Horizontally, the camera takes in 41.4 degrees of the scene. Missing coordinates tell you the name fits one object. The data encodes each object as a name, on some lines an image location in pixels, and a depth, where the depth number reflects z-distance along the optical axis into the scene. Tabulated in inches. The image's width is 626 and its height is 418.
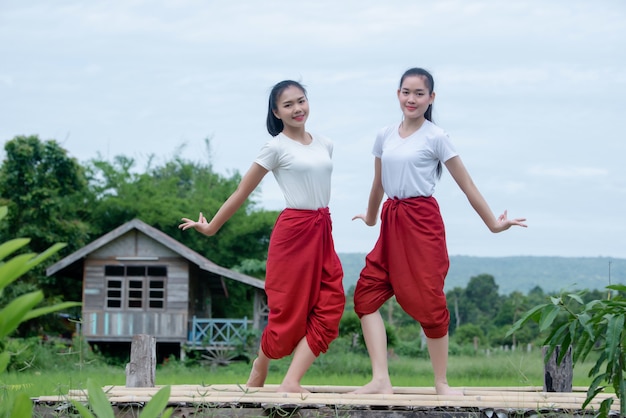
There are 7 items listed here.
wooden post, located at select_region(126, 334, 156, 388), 211.6
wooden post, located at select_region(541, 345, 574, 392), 217.6
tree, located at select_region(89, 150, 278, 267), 887.1
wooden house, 746.8
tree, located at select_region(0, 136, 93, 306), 781.3
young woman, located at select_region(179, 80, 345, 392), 188.9
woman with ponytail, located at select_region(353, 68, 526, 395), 188.9
